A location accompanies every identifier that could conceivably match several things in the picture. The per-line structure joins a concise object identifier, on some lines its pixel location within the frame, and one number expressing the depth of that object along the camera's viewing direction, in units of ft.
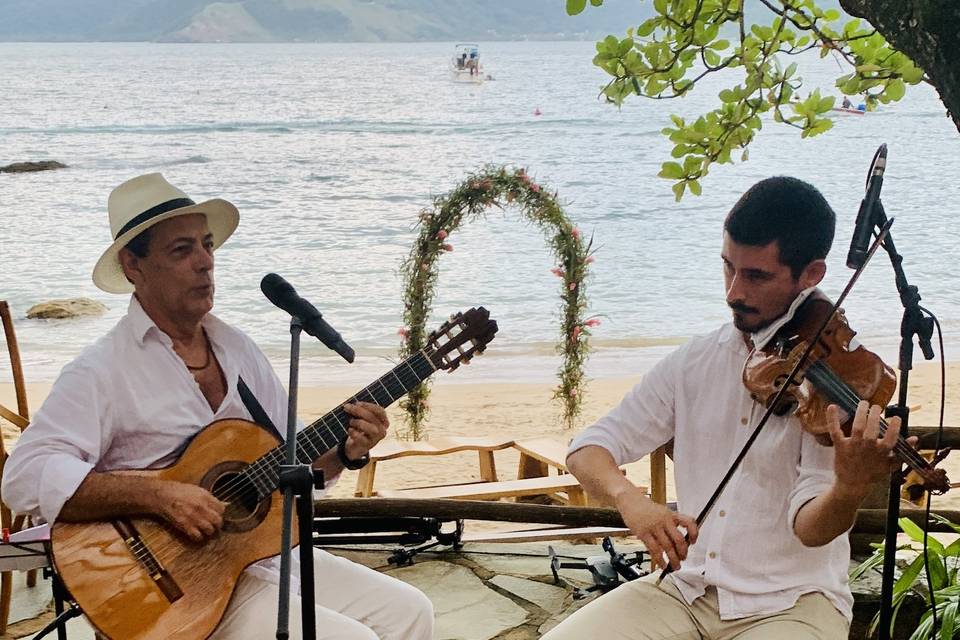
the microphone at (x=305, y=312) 8.01
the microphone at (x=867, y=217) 7.25
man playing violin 8.32
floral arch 30.42
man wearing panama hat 9.39
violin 7.72
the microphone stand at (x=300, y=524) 7.32
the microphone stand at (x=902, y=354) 7.61
